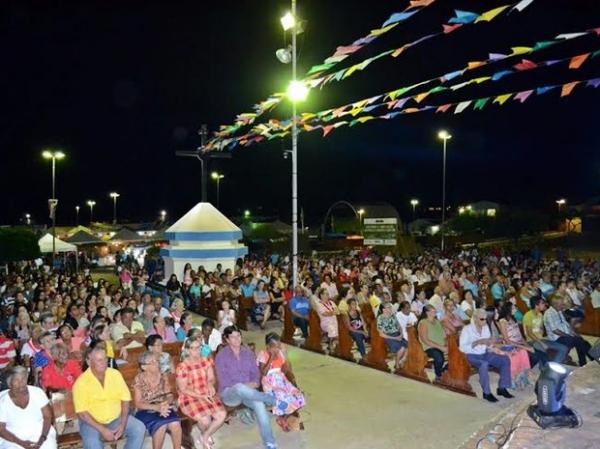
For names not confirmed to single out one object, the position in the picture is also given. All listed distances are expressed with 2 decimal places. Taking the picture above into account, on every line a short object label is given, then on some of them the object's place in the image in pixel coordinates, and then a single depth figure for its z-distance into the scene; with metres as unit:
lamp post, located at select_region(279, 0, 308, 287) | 10.61
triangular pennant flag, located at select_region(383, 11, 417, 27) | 6.72
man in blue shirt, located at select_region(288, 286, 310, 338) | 11.50
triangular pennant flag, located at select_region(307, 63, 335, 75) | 9.24
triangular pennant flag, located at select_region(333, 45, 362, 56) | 7.92
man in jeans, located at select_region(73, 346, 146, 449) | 5.37
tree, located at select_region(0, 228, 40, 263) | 27.66
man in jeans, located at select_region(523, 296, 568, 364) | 8.79
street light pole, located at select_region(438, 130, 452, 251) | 29.12
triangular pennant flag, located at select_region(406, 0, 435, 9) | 6.30
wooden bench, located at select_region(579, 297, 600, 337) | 12.14
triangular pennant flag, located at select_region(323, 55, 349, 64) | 8.64
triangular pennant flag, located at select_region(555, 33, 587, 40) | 5.72
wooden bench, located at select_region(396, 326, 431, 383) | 8.57
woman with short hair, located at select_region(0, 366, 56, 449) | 5.01
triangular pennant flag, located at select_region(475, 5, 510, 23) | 5.95
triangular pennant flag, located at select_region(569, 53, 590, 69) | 5.94
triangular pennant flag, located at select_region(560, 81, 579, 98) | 6.26
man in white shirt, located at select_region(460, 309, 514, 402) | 7.88
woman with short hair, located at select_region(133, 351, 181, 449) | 5.68
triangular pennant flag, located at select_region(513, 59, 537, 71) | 6.37
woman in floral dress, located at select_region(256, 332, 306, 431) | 6.54
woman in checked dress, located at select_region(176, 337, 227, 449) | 5.99
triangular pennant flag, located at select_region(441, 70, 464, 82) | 7.34
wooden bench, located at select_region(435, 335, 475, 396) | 7.98
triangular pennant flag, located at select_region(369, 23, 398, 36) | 7.04
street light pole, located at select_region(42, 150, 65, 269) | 29.02
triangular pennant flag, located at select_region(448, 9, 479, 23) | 6.06
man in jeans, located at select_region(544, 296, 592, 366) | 9.30
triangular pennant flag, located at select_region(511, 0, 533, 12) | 5.41
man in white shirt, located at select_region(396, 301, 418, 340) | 9.48
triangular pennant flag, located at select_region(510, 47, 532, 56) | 6.25
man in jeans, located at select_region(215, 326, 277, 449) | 6.27
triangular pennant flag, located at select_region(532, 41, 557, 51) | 6.02
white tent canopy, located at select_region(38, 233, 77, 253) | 27.84
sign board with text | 21.53
